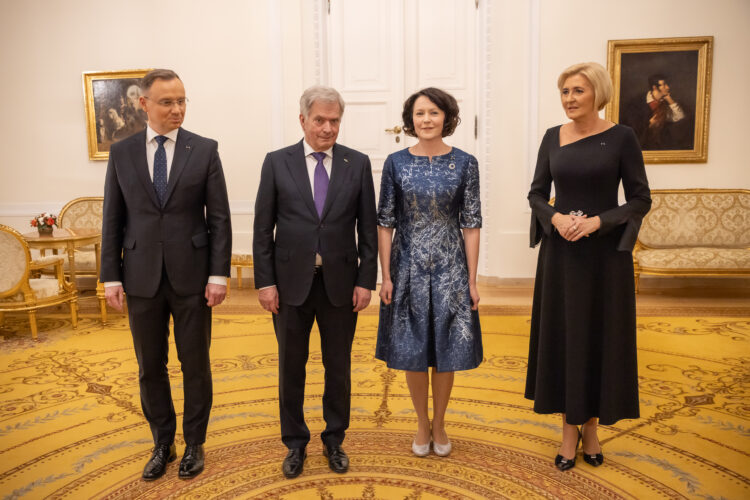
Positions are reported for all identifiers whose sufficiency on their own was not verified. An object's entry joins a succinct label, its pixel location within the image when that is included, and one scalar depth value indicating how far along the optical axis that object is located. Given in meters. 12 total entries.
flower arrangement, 5.52
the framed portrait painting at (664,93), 6.45
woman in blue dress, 2.61
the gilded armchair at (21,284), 4.80
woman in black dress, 2.52
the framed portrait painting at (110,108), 7.00
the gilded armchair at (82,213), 6.84
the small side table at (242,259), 6.48
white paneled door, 6.69
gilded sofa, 6.35
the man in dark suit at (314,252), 2.48
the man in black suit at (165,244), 2.46
